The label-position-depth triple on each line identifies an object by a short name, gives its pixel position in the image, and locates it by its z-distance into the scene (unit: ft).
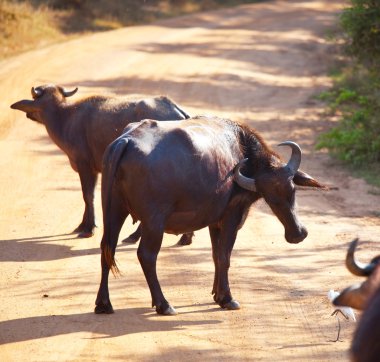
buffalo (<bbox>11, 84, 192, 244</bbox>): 74.08
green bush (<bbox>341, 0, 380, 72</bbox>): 116.98
